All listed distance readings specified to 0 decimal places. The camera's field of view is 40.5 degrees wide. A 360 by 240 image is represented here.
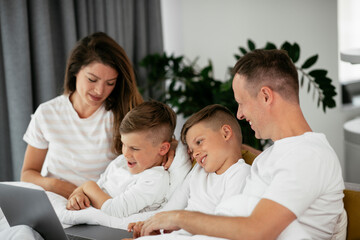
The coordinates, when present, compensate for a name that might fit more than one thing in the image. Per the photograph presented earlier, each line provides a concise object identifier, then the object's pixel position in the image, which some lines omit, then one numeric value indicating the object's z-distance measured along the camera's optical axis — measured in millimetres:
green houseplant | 2762
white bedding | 1879
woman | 2314
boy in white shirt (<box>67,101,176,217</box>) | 1901
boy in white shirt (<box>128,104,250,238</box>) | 1705
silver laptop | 1652
